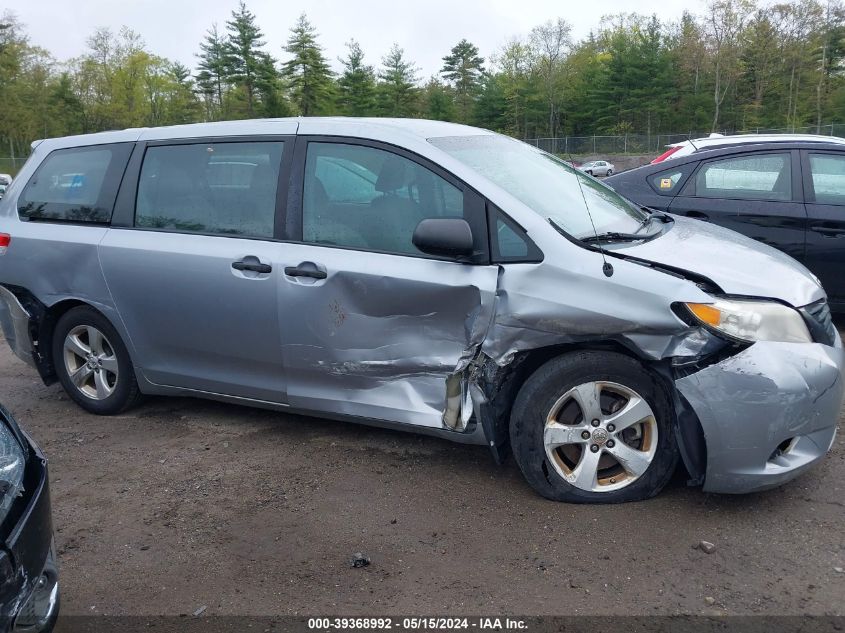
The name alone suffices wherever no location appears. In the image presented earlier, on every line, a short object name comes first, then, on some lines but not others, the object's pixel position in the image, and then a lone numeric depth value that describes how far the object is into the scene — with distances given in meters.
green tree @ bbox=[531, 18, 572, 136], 66.38
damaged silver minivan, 3.21
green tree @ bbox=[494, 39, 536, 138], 64.56
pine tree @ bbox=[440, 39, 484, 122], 67.69
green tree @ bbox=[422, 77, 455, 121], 60.69
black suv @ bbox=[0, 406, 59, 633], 2.11
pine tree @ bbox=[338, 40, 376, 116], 61.41
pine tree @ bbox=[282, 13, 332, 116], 61.66
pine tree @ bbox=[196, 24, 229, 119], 64.64
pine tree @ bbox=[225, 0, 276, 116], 62.62
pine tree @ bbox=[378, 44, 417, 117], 60.97
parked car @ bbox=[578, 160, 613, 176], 40.50
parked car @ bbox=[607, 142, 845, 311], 5.89
